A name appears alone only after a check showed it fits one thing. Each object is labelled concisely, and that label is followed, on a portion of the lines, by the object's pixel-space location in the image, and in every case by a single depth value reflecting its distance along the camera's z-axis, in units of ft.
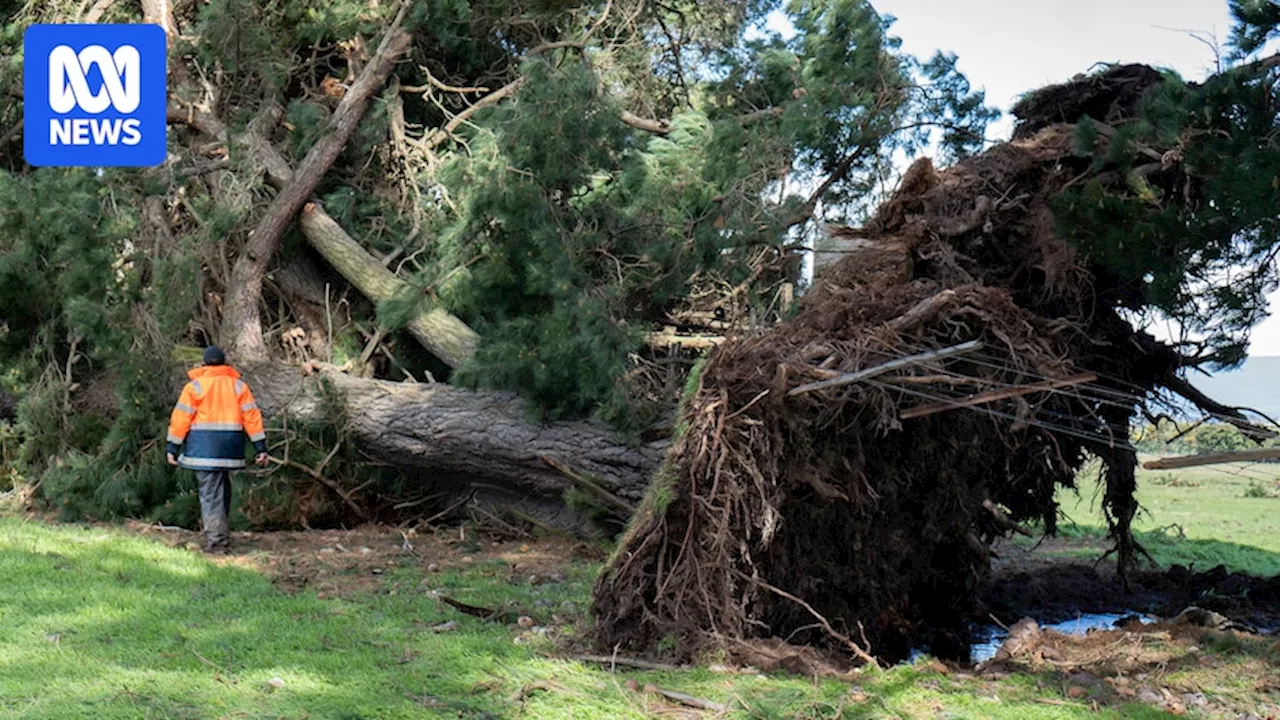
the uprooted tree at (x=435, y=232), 33.01
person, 31.35
